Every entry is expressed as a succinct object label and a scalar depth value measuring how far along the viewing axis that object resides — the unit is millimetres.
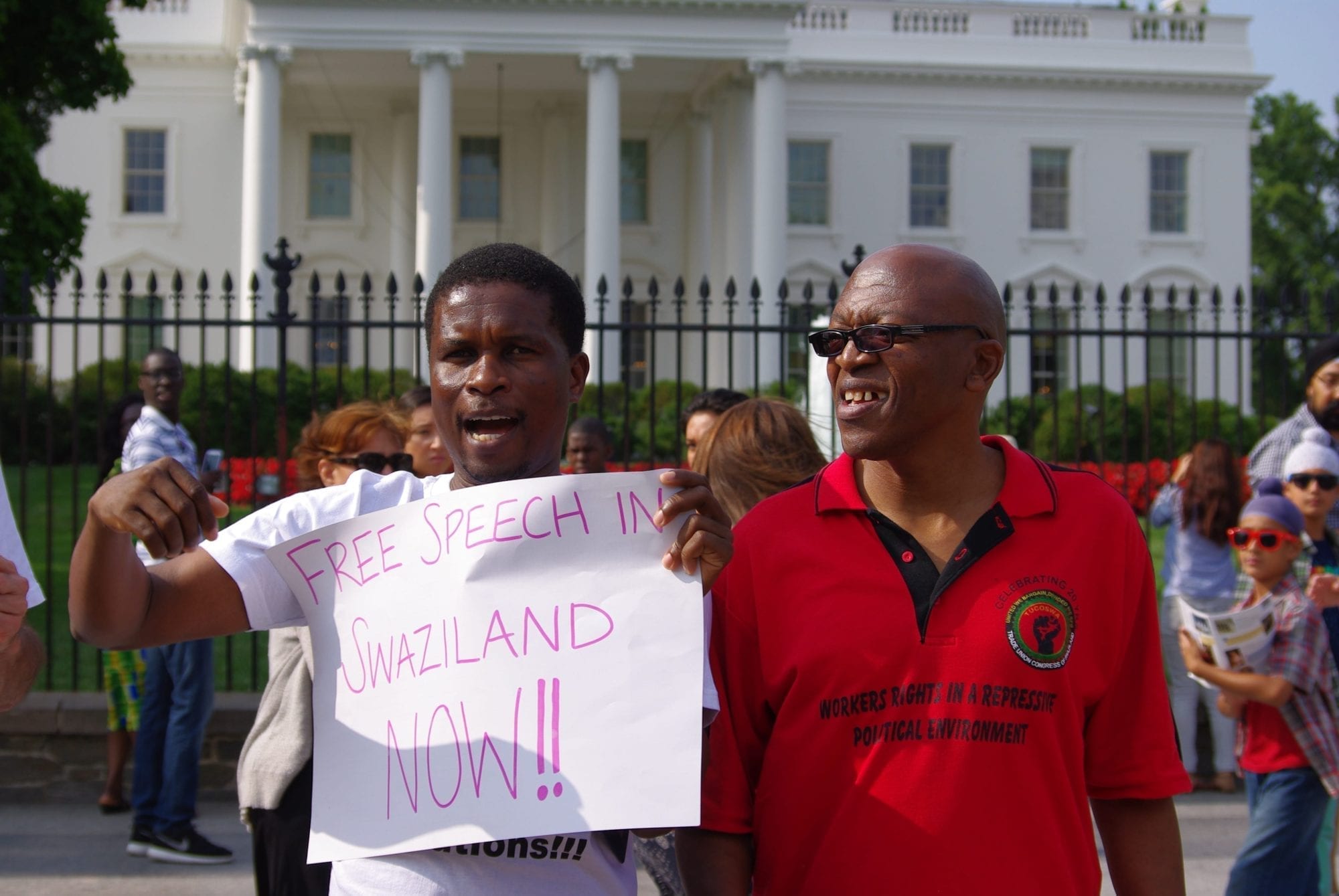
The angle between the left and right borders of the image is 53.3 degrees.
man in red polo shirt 1973
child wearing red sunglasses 4223
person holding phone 5781
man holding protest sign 1818
